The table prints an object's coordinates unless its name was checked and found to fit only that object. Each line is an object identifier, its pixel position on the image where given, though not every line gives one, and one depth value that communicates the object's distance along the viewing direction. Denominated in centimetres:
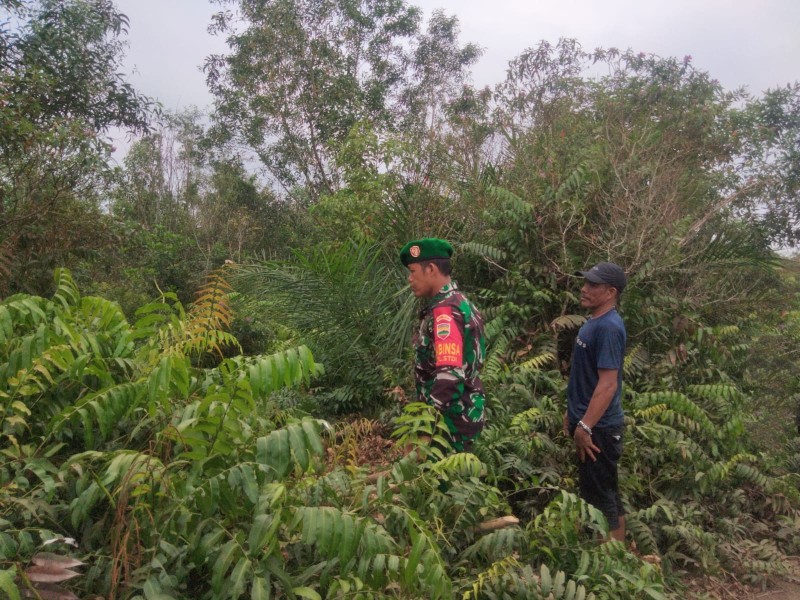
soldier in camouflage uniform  321
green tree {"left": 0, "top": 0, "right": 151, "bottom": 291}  706
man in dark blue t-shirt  372
